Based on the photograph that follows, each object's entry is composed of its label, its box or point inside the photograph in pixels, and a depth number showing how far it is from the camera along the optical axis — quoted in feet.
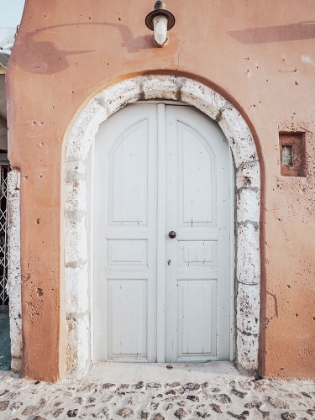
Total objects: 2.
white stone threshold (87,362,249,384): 6.93
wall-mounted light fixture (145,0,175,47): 6.24
